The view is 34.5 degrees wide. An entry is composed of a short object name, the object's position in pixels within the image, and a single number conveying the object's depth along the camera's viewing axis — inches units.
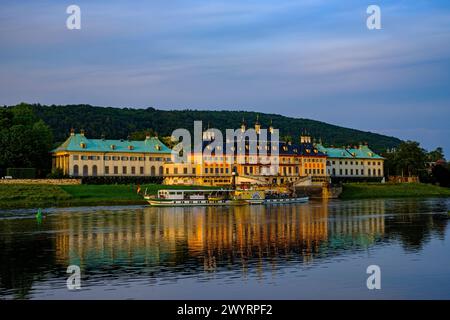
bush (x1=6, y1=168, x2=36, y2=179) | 4121.6
